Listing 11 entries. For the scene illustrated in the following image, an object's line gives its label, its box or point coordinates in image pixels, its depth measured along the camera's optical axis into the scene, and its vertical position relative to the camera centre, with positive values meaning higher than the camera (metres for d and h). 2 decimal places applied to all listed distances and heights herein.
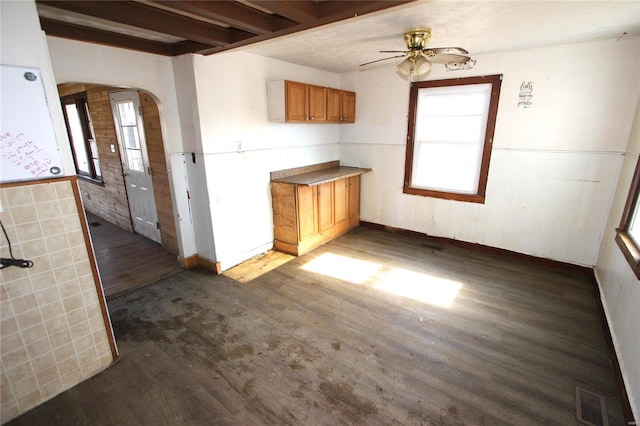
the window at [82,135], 5.15 -0.11
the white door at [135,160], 3.93 -0.42
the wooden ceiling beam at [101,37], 2.41 +0.76
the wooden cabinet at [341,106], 4.39 +0.29
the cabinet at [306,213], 3.97 -1.14
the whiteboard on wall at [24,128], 1.63 +0.01
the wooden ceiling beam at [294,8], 1.89 +0.73
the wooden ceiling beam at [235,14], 1.95 +0.76
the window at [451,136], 3.86 -0.14
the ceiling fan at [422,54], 2.44 +0.55
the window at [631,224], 2.37 -0.81
